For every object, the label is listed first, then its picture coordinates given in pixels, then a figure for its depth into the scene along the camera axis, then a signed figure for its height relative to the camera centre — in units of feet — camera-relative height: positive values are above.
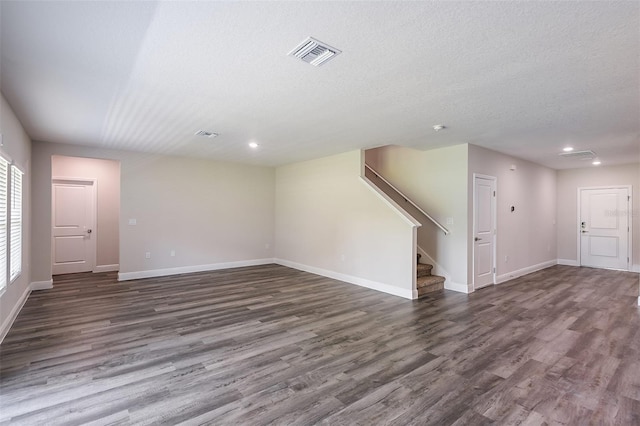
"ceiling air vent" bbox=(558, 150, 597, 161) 19.53 +3.79
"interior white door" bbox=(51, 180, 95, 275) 22.47 -1.00
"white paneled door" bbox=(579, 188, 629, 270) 24.36 -1.10
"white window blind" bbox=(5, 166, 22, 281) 12.59 -0.56
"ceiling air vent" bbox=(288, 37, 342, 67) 7.23 +3.84
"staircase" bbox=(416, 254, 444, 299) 17.30 -3.80
